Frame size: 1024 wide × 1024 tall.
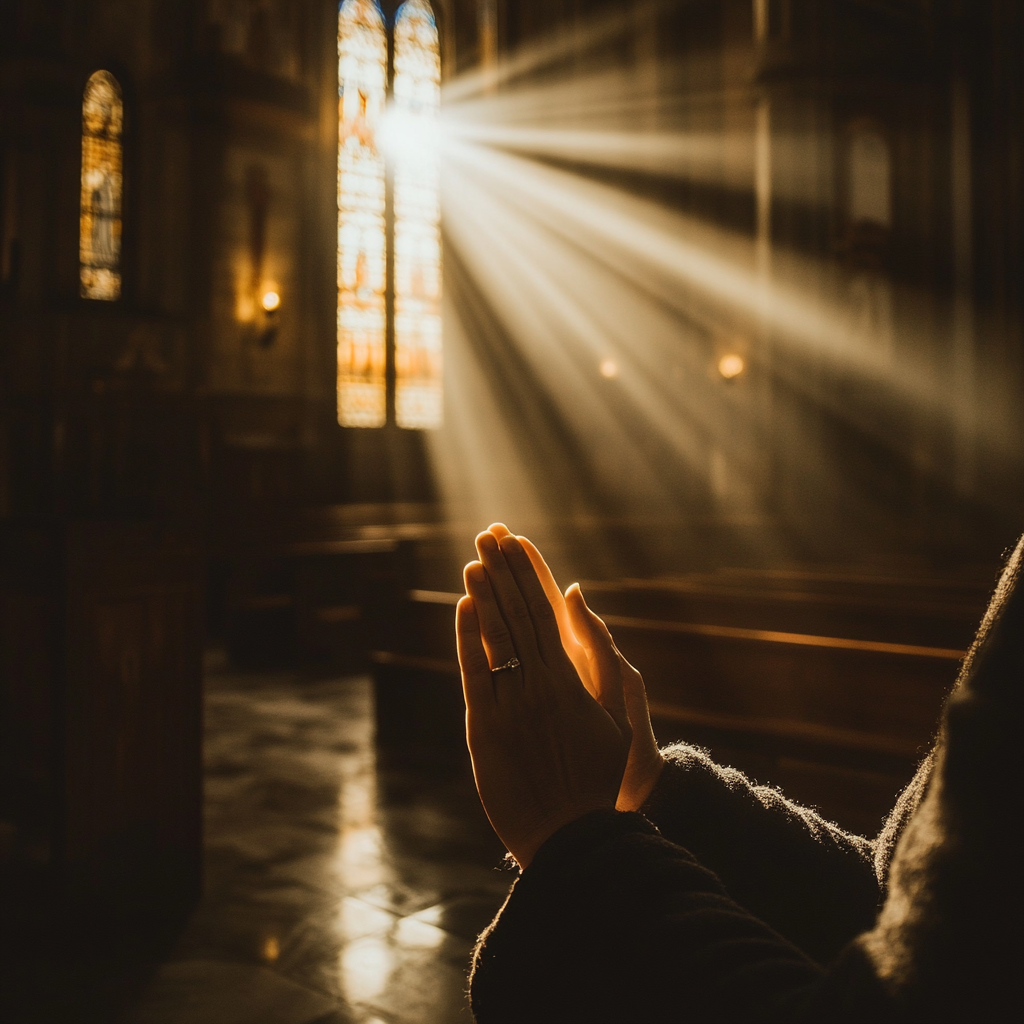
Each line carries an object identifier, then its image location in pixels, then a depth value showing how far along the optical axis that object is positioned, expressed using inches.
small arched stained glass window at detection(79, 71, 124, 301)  402.0
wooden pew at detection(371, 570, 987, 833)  134.8
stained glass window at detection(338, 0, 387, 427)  507.8
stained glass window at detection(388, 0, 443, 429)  537.3
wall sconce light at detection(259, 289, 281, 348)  445.7
